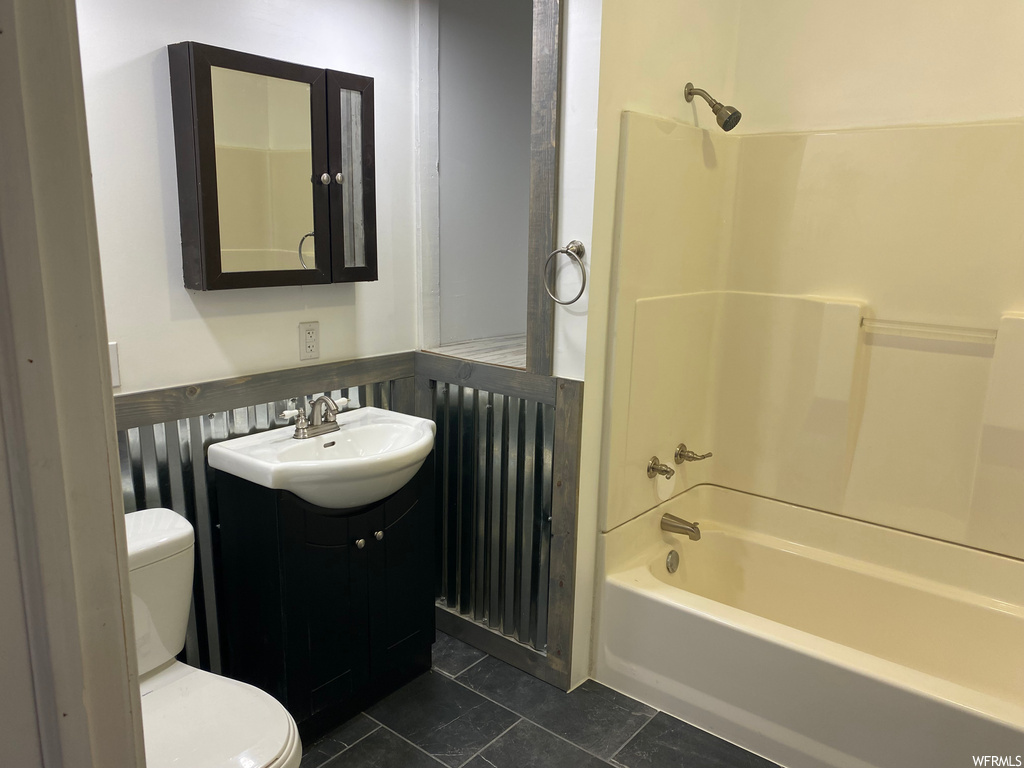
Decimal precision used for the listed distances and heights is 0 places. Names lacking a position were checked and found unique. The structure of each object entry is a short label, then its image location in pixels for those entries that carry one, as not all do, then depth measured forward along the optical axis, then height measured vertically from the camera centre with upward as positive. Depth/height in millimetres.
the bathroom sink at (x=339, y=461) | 1864 -574
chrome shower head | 2201 +390
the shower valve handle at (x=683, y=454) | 2521 -688
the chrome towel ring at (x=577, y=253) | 2098 -23
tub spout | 2475 -916
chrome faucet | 2164 -524
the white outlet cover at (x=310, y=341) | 2314 -313
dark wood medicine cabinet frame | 1880 +216
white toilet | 1525 -1024
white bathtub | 1812 -1086
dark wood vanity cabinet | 1971 -975
